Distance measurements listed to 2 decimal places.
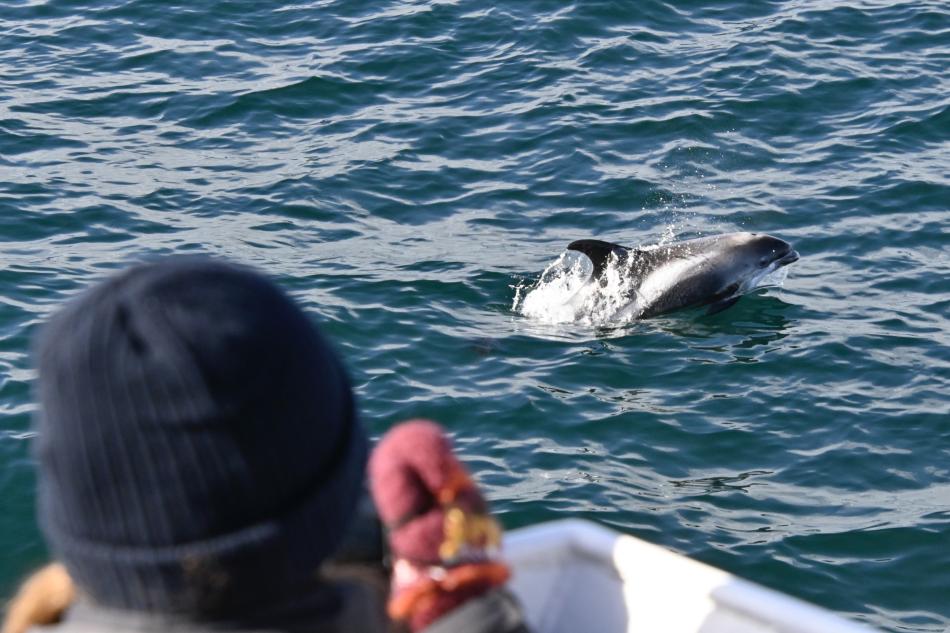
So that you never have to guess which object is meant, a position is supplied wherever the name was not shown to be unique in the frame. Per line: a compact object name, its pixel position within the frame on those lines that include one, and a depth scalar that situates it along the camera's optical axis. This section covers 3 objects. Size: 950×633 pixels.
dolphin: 23.03
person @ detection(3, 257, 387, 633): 4.14
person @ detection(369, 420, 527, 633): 5.36
